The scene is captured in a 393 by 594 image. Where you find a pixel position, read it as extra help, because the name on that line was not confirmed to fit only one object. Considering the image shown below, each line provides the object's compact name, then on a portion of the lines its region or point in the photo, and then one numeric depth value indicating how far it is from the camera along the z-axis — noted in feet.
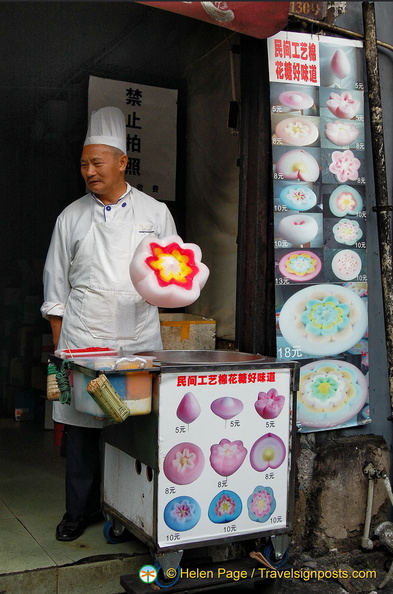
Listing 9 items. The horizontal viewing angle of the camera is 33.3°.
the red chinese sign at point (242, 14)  11.31
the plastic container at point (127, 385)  9.86
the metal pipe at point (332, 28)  13.08
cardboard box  15.84
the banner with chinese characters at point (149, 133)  18.17
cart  10.43
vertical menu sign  13.01
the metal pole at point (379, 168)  13.47
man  12.77
